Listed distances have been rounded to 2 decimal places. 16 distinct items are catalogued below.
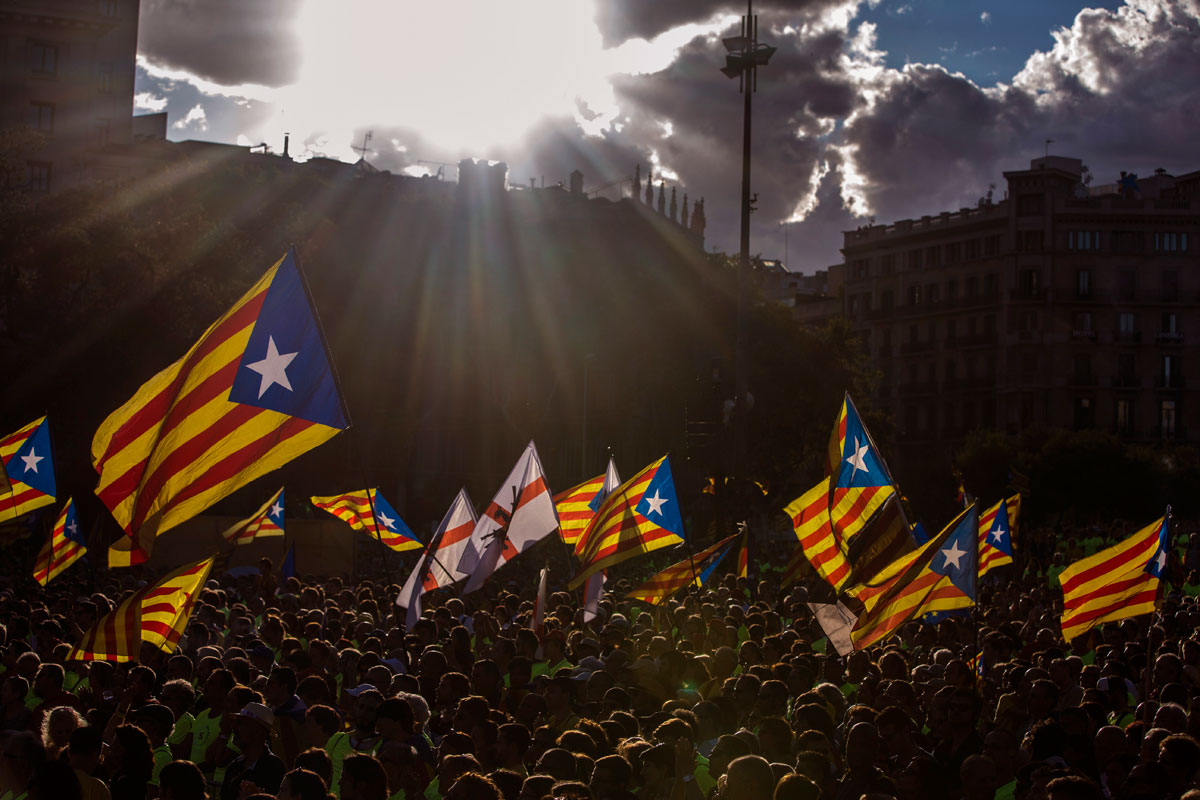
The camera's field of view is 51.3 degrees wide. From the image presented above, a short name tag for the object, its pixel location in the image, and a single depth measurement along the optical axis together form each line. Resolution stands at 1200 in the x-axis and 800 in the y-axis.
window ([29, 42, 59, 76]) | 56.16
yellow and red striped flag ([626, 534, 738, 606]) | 13.89
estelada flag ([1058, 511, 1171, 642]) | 12.16
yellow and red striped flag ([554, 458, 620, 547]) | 17.72
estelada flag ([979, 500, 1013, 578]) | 18.12
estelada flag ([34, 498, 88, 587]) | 15.64
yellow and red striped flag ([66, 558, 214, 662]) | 8.68
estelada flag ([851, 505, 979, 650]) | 10.38
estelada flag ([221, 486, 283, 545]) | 17.91
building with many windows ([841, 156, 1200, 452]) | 69.12
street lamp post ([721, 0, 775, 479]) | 23.91
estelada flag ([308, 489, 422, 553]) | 16.80
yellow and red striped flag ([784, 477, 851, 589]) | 12.98
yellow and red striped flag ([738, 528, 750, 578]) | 17.99
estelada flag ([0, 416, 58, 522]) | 16.03
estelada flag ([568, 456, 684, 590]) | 13.61
